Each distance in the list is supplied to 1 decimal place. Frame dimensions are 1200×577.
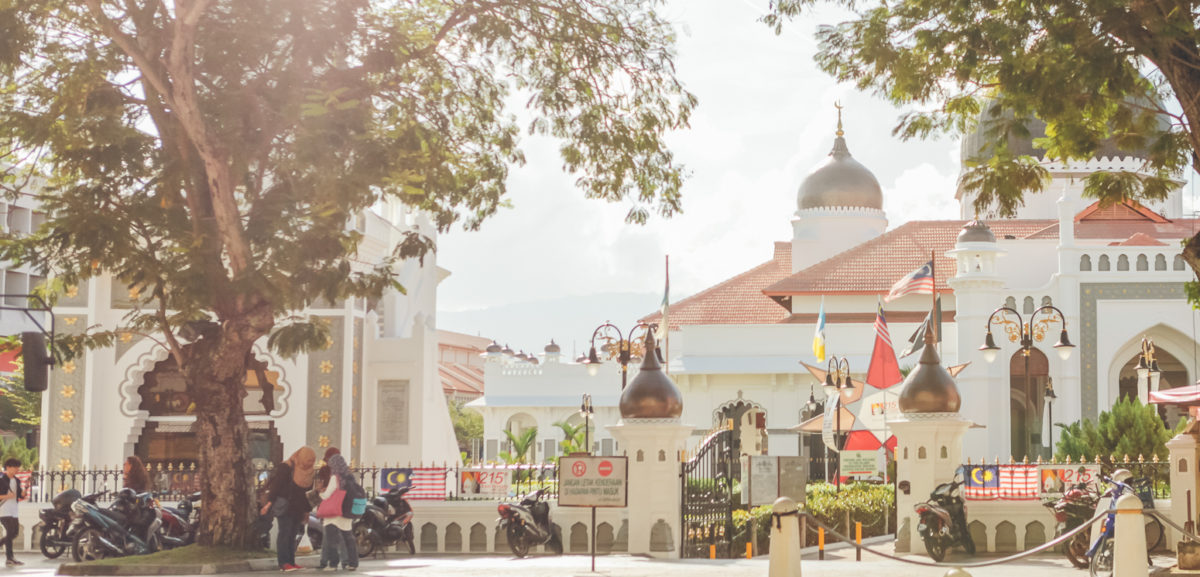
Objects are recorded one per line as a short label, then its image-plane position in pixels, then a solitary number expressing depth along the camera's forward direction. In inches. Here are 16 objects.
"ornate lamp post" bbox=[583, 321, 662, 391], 808.9
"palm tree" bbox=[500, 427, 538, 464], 1554.5
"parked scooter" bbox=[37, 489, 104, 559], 658.8
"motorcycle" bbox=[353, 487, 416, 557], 655.1
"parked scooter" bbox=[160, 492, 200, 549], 650.8
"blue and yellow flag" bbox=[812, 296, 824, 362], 1309.1
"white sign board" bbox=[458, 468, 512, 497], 792.9
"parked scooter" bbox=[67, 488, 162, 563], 621.6
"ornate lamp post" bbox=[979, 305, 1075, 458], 1289.4
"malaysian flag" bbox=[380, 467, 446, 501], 746.9
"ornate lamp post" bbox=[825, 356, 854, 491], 1005.2
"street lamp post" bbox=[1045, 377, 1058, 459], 1159.4
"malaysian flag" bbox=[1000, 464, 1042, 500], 682.9
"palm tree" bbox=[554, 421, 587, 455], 1526.5
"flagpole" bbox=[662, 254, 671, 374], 1128.3
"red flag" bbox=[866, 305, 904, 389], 1107.9
